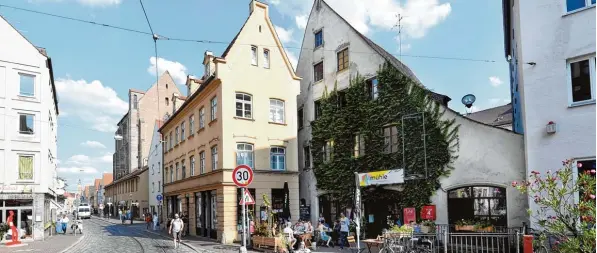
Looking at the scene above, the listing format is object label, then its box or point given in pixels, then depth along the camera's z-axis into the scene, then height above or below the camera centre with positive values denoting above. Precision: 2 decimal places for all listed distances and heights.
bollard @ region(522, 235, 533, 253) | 12.66 -2.18
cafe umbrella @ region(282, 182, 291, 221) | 25.75 -2.04
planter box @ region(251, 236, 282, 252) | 18.69 -3.01
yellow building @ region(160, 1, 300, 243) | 24.56 +2.38
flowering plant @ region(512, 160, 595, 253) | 6.94 -0.95
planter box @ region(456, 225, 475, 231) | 17.53 -2.39
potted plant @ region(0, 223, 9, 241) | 25.03 -3.03
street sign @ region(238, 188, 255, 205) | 15.09 -0.97
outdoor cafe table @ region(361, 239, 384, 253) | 15.56 -2.56
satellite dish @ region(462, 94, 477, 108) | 23.38 +3.28
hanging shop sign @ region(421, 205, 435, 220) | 19.34 -1.95
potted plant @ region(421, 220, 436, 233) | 18.83 -2.48
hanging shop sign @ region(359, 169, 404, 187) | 21.09 -0.48
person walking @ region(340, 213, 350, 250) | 21.10 -2.79
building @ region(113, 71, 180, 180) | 61.94 +7.55
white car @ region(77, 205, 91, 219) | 62.53 -5.25
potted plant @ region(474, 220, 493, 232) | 16.97 -2.28
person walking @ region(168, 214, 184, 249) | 21.86 -2.61
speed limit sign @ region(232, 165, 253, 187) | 12.59 -0.17
